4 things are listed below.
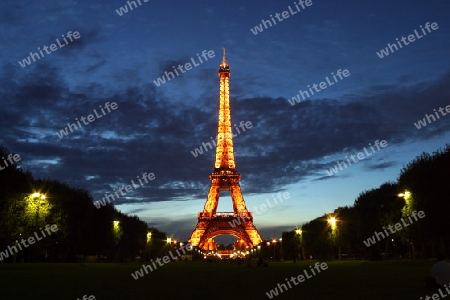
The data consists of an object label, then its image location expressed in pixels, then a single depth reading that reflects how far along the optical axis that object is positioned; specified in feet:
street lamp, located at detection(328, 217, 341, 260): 298.19
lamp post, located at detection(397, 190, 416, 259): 220.84
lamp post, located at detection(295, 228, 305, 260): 415.44
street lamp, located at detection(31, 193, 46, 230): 194.57
